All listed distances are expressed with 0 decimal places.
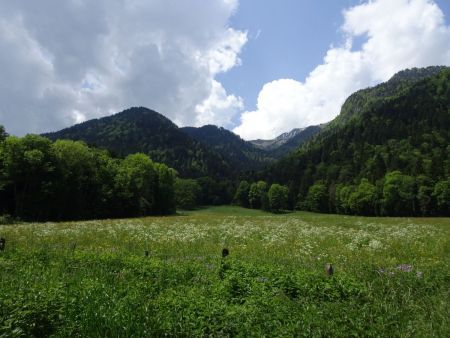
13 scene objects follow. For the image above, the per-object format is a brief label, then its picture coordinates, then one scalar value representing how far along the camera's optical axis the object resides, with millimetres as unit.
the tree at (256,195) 176875
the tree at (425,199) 111438
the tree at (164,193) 103875
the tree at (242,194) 185750
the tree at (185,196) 158175
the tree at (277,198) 156750
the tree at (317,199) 156250
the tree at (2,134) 59838
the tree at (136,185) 78500
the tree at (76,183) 62056
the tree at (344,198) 139000
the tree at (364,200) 129375
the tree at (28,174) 54531
